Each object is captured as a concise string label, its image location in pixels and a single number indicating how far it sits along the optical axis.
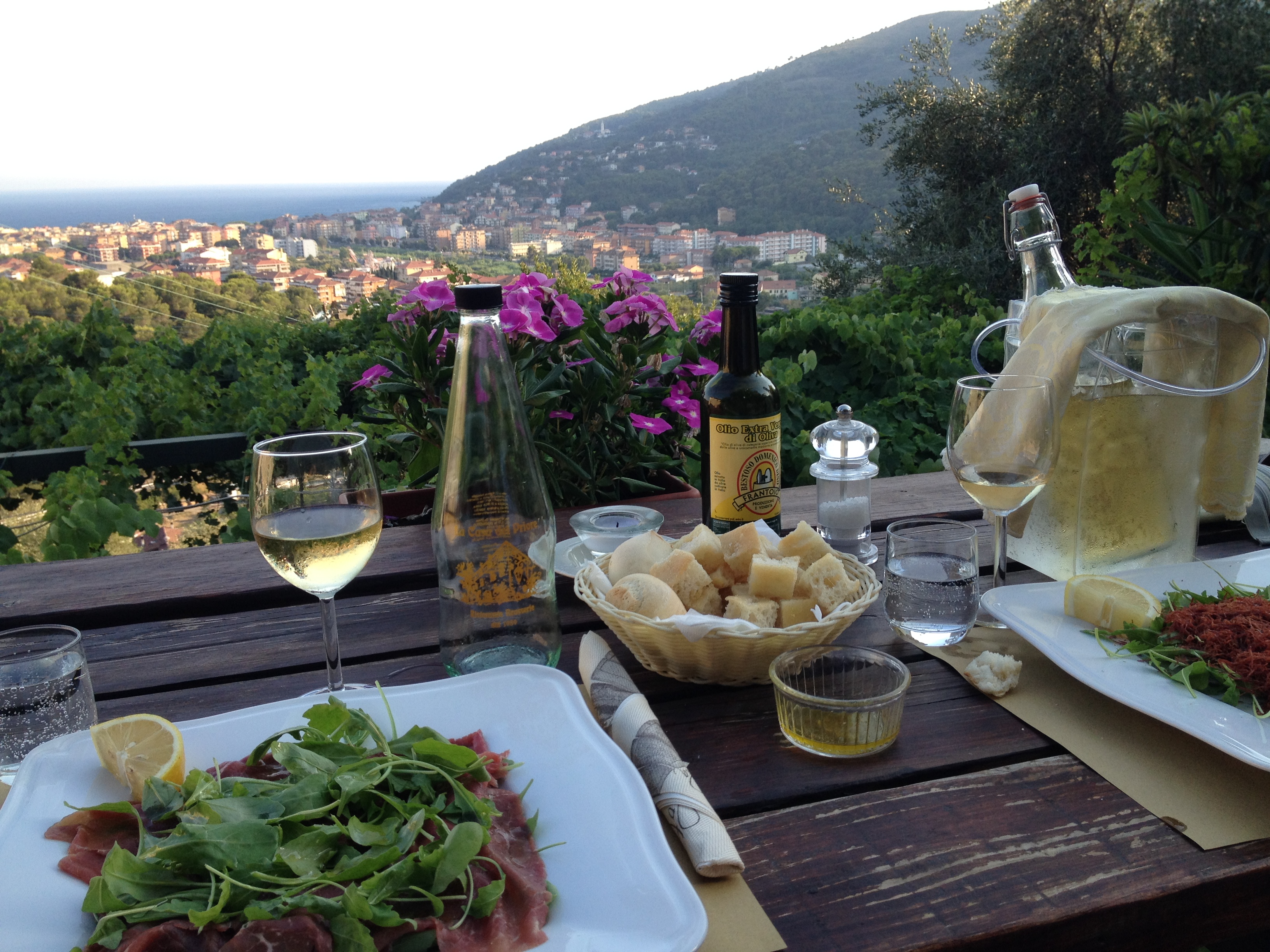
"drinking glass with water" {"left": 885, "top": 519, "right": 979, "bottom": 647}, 1.10
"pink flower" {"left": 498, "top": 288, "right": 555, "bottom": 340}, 1.60
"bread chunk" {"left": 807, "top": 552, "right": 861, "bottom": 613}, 1.03
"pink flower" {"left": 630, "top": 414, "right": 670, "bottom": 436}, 1.74
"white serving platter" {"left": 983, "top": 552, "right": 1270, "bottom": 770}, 0.81
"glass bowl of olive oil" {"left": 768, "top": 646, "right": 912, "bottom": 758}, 0.86
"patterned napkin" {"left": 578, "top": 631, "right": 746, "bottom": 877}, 0.70
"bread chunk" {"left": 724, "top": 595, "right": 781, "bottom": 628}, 0.98
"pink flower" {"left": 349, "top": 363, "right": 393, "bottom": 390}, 1.75
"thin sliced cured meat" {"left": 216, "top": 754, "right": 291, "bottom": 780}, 0.79
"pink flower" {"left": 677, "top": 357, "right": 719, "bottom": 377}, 1.81
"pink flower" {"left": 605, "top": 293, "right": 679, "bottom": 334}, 1.73
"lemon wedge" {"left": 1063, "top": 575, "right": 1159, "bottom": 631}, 1.01
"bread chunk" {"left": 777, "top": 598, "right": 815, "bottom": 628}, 1.00
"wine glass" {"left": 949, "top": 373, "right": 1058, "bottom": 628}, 1.10
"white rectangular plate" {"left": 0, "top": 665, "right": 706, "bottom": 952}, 0.61
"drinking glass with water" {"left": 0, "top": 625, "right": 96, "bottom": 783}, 0.89
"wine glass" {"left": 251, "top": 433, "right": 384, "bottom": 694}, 0.92
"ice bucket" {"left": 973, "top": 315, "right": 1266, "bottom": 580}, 1.19
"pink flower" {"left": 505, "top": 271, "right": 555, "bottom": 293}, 1.73
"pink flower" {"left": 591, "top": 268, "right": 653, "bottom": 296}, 1.80
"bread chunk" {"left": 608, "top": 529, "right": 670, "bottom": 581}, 1.09
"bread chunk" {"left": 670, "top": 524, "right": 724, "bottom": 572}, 1.08
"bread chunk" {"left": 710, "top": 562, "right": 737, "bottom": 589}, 1.07
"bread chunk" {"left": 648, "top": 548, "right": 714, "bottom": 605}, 1.04
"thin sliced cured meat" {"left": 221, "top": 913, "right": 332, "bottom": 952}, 0.55
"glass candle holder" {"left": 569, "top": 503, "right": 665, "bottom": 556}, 1.36
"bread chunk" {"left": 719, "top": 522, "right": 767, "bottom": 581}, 1.06
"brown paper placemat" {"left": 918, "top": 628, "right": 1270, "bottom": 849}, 0.76
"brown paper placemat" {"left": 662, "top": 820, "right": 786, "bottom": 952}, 0.63
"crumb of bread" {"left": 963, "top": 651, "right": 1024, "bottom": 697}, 0.99
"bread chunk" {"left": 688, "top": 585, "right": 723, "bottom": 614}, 1.04
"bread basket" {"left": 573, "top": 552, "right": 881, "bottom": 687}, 0.95
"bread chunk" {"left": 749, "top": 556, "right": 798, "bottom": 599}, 1.01
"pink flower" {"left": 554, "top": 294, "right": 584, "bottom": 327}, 1.73
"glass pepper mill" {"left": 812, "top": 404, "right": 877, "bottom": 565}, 1.39
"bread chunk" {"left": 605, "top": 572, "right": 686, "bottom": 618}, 0.99
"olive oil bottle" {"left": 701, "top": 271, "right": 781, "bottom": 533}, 1.21
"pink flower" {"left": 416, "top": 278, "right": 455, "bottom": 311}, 1.73
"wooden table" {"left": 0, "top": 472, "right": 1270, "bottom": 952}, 0.67
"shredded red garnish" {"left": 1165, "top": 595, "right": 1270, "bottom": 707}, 0.86
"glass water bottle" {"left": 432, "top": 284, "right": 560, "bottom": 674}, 1.04
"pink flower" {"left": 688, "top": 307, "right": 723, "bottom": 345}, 1.84
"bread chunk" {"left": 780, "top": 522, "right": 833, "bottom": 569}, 1.10
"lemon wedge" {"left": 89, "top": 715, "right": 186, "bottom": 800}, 0.78
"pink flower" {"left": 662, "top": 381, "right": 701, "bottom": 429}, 1.79
